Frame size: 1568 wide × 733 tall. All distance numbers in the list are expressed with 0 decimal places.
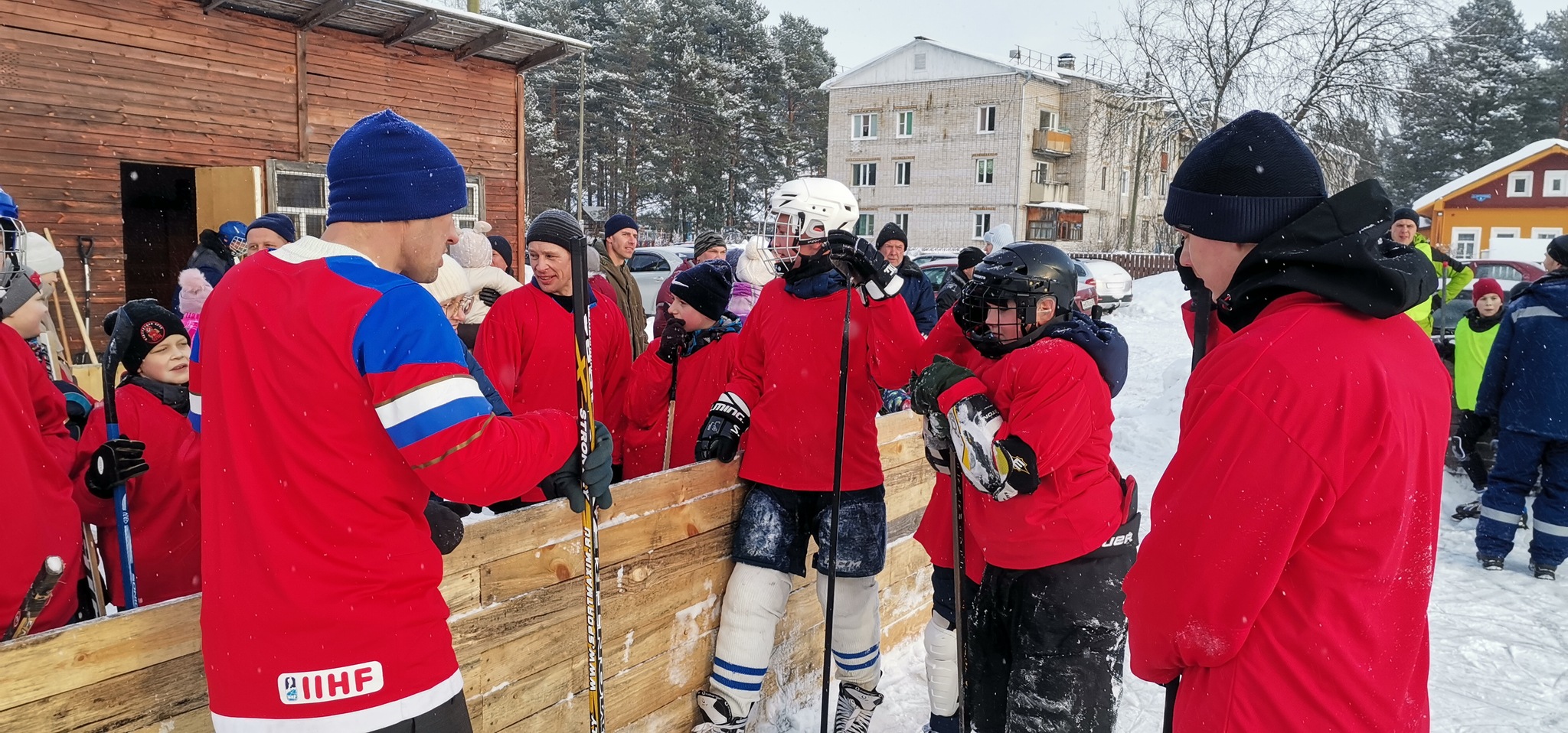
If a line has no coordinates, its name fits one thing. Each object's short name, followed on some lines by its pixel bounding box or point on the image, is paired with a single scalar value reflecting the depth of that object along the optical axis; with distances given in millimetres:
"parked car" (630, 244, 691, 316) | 17781
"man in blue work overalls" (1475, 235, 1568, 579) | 6145
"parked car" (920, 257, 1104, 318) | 17594
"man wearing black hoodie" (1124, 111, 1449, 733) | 1578
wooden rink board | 2000
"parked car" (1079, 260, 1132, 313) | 21672
